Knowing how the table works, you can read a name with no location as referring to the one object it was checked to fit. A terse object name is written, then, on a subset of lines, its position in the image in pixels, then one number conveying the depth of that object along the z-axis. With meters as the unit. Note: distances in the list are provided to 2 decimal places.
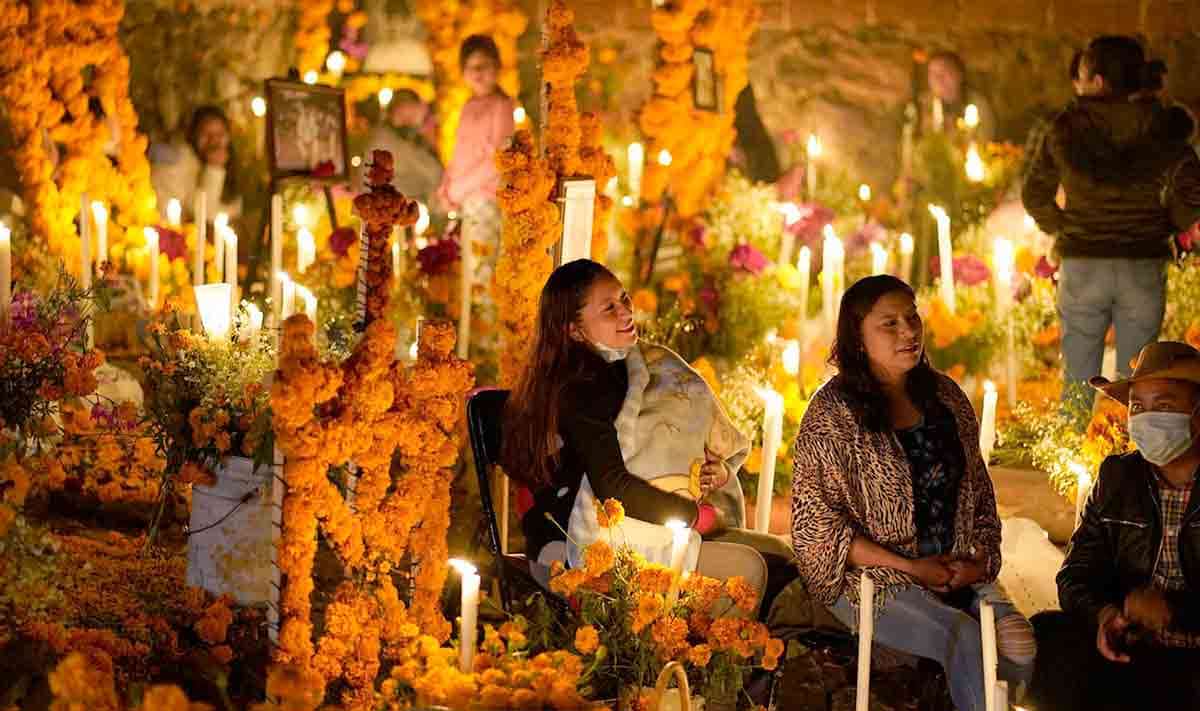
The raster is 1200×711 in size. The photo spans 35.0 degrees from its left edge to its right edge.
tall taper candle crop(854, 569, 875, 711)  4.12
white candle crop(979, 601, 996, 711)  3.77
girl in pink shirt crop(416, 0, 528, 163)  10.96
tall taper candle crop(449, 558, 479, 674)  4.18
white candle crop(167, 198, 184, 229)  8.76
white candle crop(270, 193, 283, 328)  6.63
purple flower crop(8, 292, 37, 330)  5.77
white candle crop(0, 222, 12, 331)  5.71
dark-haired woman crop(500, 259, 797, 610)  4.81
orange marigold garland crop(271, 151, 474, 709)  4.25
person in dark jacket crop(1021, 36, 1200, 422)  6.91
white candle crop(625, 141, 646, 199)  8.70
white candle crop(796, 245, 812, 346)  7.30
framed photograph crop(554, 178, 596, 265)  5.66
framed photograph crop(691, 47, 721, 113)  8.77
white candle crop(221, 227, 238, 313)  7.04
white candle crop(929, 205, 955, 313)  7.88
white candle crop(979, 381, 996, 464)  6.14
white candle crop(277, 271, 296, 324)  5.89
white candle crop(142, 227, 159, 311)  7.66
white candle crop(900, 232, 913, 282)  8.15
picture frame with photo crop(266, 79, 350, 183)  8.52
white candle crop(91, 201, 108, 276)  8.06
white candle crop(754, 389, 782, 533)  5.31
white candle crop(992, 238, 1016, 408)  7.80
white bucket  5.02
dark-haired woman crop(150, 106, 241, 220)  10.49
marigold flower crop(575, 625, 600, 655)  4.25
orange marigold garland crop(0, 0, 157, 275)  8.45
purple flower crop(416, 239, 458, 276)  7.18
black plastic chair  4.94
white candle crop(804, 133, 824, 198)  9.13
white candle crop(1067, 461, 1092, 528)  4.87
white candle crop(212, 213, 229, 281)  7.18
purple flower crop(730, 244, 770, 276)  8.48
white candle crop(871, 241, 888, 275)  7.26
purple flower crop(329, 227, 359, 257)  7.84
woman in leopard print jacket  4.59
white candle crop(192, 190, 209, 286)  7.67
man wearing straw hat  4.36
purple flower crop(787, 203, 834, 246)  8.65
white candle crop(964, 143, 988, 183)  9.80
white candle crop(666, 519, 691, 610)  4.34
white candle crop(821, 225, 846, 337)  6.96
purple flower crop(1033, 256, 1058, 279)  8.51
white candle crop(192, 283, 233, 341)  5.45
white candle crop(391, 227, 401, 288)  7.62
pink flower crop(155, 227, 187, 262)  8.73
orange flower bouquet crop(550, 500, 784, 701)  4.30
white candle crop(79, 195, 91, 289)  7.69
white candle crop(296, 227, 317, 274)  7.63
